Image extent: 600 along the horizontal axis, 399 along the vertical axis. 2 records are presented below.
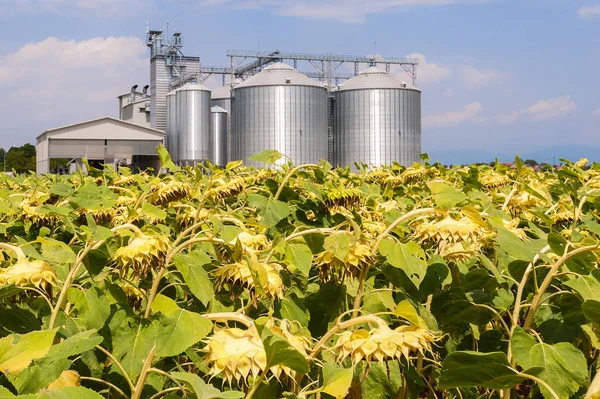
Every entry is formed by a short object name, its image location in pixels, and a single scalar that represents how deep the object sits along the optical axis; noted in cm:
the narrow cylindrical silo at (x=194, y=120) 5556
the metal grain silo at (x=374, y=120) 5388
